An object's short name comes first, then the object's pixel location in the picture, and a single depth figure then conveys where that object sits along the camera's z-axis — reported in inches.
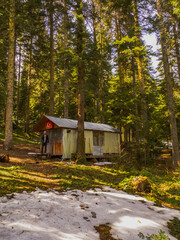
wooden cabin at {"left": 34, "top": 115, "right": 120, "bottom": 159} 564.4
